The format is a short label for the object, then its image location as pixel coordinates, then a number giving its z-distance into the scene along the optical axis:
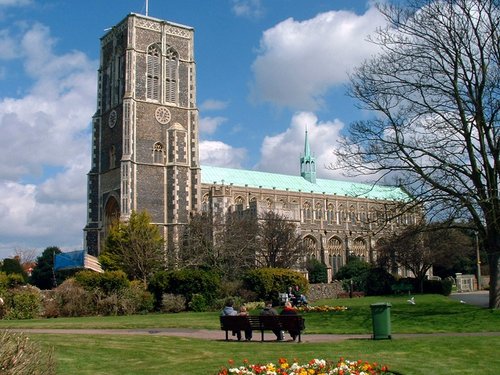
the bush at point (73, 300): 25.89
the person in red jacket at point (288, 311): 15.02
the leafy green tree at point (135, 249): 36.94
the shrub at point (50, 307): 25.92
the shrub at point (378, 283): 40.97
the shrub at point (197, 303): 27.89
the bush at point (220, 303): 28.28
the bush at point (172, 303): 27.92
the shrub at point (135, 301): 26.78
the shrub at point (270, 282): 30.19
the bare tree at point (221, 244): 38.38
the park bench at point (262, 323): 13.86
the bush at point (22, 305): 25.03
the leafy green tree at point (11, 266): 53.12
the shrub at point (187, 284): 28.25
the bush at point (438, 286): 40.56
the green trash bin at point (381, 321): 13.80
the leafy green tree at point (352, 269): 56.38
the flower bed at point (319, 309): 22.57
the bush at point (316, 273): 57.19
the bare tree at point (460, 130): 19.56
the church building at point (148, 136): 46.91
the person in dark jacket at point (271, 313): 14.50
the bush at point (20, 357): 5.65
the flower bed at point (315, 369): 8.34
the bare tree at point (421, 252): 42.50
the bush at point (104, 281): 26.73
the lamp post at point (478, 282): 53.59
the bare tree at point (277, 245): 42.47
